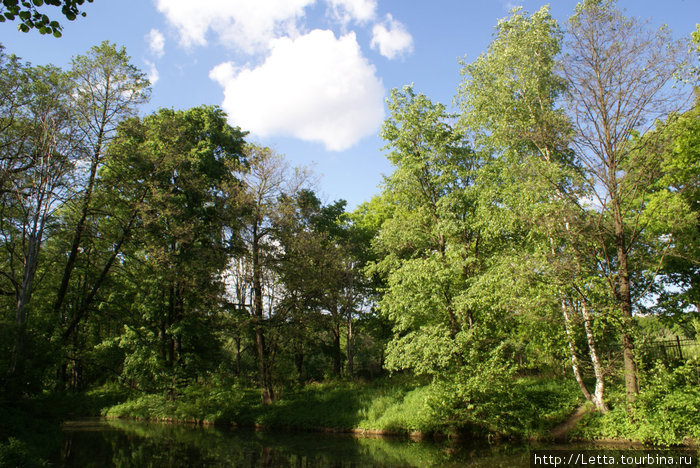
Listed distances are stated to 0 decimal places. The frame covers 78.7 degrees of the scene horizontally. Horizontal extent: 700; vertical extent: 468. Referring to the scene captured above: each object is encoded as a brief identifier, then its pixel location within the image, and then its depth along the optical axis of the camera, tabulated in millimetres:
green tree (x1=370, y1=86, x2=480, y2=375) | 16969
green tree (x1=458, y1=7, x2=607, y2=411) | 13938
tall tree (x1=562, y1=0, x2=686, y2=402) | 13492
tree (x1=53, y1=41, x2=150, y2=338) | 17188
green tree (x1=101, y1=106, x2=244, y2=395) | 20047
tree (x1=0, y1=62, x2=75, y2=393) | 13945
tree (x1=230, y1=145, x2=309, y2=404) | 23281
